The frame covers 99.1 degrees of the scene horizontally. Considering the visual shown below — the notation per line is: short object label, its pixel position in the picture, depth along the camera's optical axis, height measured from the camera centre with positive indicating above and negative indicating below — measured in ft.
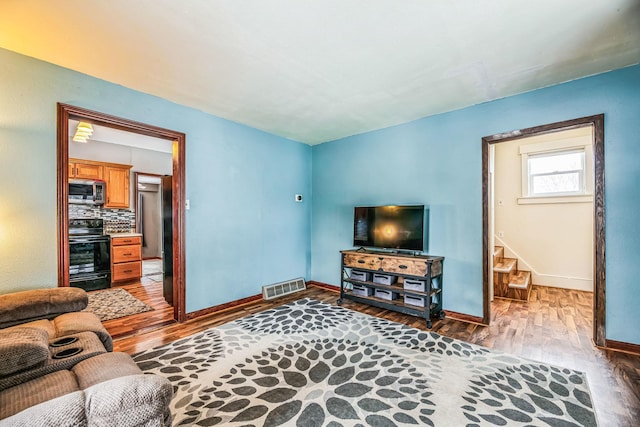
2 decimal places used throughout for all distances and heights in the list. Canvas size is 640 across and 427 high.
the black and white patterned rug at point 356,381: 5.62 -4.20
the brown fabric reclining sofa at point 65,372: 2.77 -2.27
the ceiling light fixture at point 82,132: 13.53 +4.22
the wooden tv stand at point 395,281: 10.71 -3.00
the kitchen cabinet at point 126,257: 16.75 -2.80
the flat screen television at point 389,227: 11.65 -0.66
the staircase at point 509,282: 13.65 -3.60
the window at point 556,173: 15.24 +2.28
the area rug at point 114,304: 11.48 -4.27
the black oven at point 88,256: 14.96 -2.48
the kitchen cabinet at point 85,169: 16.46 +2.69
